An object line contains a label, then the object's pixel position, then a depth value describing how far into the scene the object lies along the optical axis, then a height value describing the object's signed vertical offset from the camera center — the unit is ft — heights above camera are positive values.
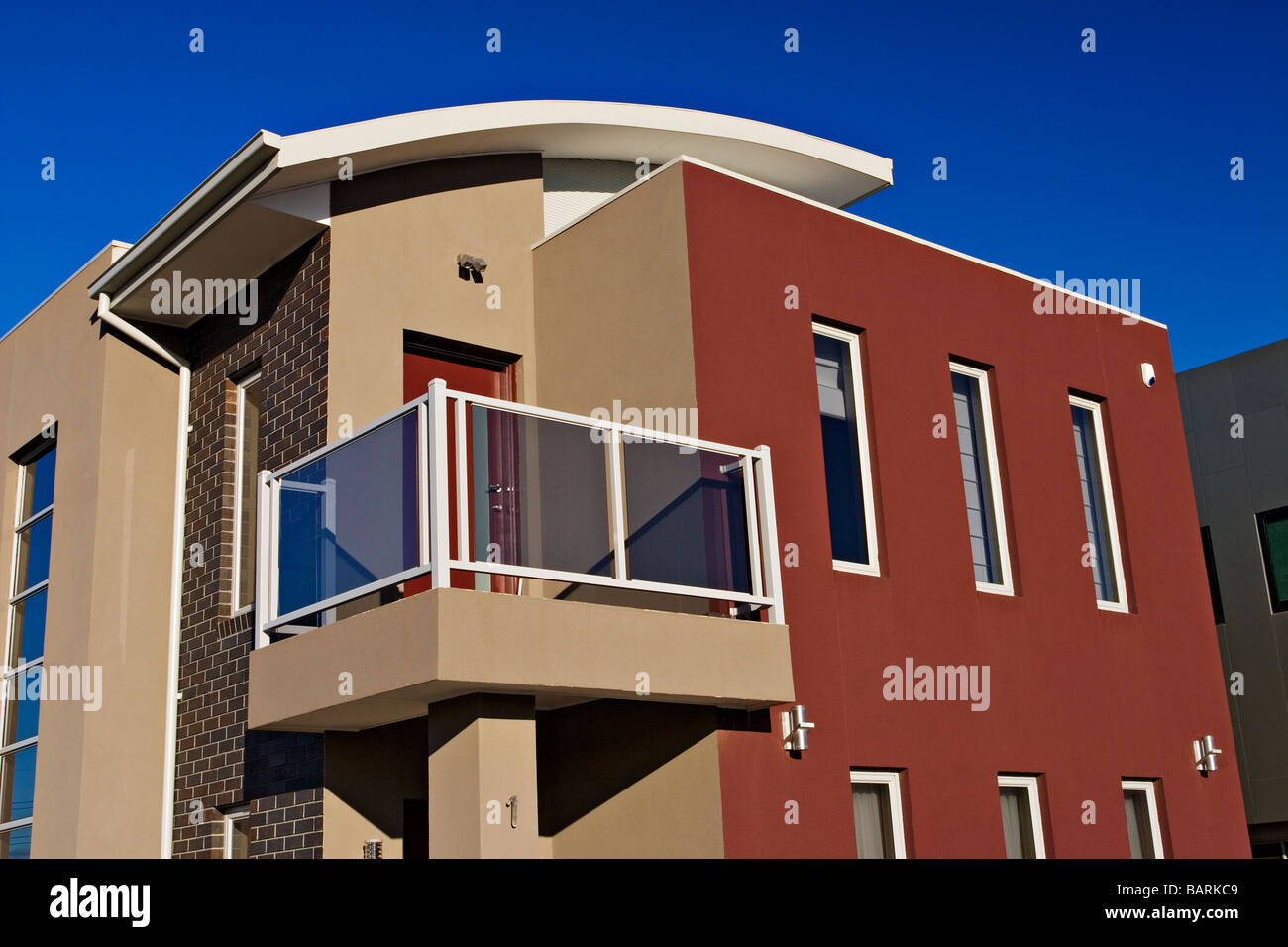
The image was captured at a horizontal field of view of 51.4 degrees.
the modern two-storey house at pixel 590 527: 24.75 +7.70
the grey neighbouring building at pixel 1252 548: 50.75 +11.71
